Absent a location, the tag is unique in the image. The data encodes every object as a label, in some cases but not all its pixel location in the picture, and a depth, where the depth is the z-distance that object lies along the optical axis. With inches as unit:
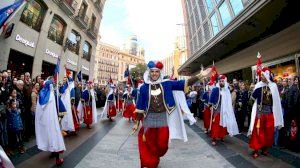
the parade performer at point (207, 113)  238.9
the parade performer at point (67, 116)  213.8
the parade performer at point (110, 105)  340.1
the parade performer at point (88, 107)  272.0
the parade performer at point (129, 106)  339.1
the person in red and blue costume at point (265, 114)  154.4
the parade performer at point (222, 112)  197.6
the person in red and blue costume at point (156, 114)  124.1
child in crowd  160.9
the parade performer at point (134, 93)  306.9
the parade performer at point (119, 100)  493.1
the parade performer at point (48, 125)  136.3
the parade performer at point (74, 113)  231.6
